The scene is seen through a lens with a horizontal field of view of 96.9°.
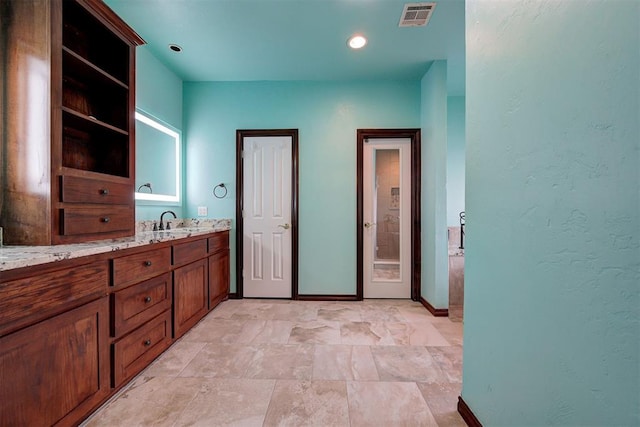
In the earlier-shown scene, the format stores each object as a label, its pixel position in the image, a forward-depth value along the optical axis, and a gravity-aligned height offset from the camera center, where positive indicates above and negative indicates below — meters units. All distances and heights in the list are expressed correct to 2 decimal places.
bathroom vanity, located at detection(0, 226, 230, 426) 1.07 -0.53
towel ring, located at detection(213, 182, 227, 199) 3.44 +0.25
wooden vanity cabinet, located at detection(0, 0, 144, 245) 1.46 +0.44
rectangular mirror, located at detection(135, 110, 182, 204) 2.68 +0.55
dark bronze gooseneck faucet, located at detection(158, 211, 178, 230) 2.85 -0.09
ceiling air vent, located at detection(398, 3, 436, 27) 2.17 +1.58
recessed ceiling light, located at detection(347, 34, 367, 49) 2.56 +1.58
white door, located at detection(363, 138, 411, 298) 3.45 -0.06
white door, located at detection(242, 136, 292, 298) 3.45 -0.04
